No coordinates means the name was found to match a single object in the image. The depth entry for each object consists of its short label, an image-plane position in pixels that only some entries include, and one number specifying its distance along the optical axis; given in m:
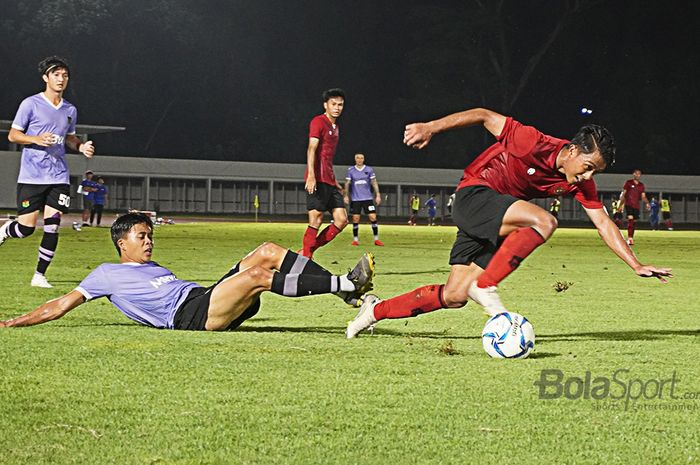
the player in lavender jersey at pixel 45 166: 11.75
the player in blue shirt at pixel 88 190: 34.94
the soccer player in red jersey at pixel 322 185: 15.12
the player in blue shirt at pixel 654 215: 53.19
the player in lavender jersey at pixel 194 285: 7.64
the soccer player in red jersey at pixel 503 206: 7.35
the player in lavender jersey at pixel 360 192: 26.67
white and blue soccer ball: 6.91
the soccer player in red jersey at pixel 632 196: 31.22
